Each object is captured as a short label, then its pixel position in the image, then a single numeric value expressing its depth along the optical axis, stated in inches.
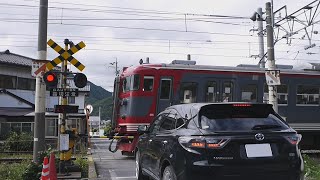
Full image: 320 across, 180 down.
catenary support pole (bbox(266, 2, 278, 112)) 476.1
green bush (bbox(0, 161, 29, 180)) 410.9
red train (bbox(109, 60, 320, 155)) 581.3
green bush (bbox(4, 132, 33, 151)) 765.3
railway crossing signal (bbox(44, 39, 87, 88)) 392.8
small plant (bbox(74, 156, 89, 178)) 416.9
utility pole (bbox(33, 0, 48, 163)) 424.8
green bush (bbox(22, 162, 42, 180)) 386.6
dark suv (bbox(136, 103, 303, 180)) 210.1
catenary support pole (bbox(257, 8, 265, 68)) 1051.4
